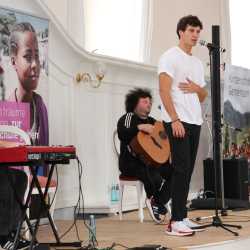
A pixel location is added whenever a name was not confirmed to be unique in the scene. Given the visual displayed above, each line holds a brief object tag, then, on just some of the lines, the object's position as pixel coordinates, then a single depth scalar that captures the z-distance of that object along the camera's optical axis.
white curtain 8.52
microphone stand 5.55
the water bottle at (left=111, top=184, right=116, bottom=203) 7.51
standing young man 4.65
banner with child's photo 6.02
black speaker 8.08
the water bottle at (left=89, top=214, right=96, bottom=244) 4.40
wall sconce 7.28
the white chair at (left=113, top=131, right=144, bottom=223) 6.32
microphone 5.02
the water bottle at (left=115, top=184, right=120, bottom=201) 7.53
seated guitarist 6.17
